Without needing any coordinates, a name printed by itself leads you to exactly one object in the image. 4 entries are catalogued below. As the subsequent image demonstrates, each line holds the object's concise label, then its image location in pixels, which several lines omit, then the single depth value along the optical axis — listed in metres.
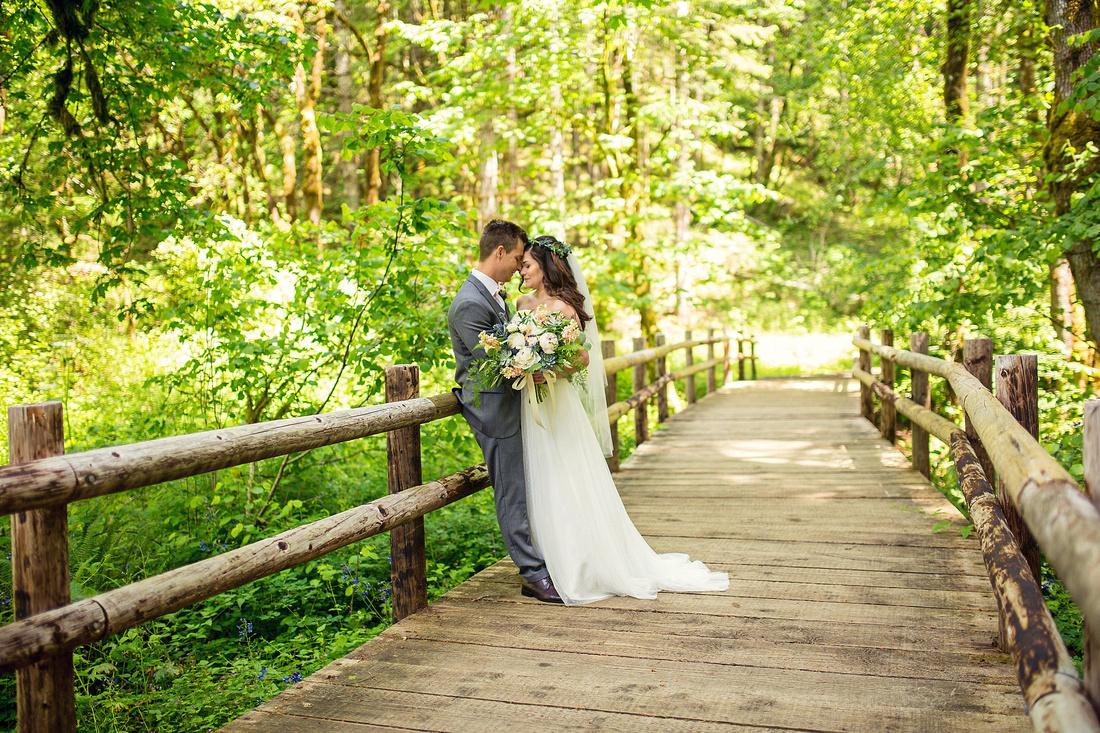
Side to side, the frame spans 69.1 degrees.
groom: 4.01
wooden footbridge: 2.11
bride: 4.00
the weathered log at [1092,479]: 1.65
